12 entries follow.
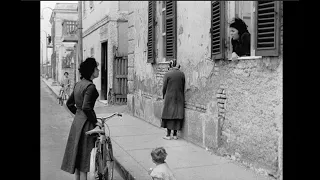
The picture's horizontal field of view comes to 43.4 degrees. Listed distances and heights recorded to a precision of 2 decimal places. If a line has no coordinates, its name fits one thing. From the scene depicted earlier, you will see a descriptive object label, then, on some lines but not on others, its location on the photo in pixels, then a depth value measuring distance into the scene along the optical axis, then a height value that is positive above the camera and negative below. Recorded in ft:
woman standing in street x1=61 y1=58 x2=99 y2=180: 15.38 -1.95
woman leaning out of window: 20.18 +1.92
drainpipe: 52.70 +5.19
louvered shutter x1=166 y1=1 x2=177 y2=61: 28.66 +3.38
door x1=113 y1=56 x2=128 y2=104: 52.44 -0.36
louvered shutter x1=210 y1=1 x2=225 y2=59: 20.93 +2.53
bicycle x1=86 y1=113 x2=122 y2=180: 15.38 -3.16
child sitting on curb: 13.43 -3.12
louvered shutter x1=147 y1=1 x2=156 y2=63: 33.73 +3.84
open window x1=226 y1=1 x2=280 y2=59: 16.03 +2.01
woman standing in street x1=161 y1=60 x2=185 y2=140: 26.63 -1.39
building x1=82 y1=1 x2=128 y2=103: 52.80 +4.99
